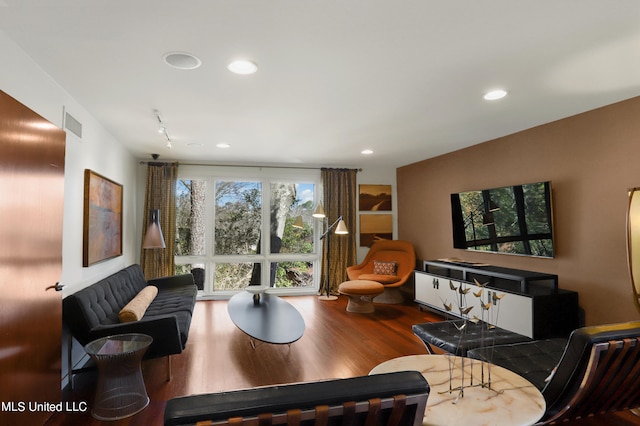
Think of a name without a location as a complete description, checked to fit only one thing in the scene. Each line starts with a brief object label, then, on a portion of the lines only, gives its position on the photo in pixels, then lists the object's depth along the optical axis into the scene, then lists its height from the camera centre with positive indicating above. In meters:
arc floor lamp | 6.02 -0.08
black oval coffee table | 3.11 -0.92
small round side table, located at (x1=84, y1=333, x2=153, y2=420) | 2.41 -1.05
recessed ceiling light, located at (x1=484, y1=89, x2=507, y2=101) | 2.85 +1.06
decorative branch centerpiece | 1.58 -0.76
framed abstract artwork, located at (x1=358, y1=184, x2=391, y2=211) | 6.60 +0.52
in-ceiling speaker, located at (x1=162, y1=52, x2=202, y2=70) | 2.21 +1.07
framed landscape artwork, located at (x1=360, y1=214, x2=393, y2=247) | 6.59 -0.04
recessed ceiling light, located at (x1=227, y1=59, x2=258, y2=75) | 2.31 +1.07
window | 5.99 -0.03
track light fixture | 3.38 +1.10
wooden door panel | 1.80 -0.17
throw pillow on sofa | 2.94 -0.71
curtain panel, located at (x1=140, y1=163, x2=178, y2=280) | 5.55 +0.30
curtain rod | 5.73 +1.07
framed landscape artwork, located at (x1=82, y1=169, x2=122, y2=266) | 3.24 +0.11
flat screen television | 3.75 +0.05
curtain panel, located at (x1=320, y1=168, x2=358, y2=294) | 6.38 +0.17
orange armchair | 5.57 -0.68
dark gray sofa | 2.65 -0.74
